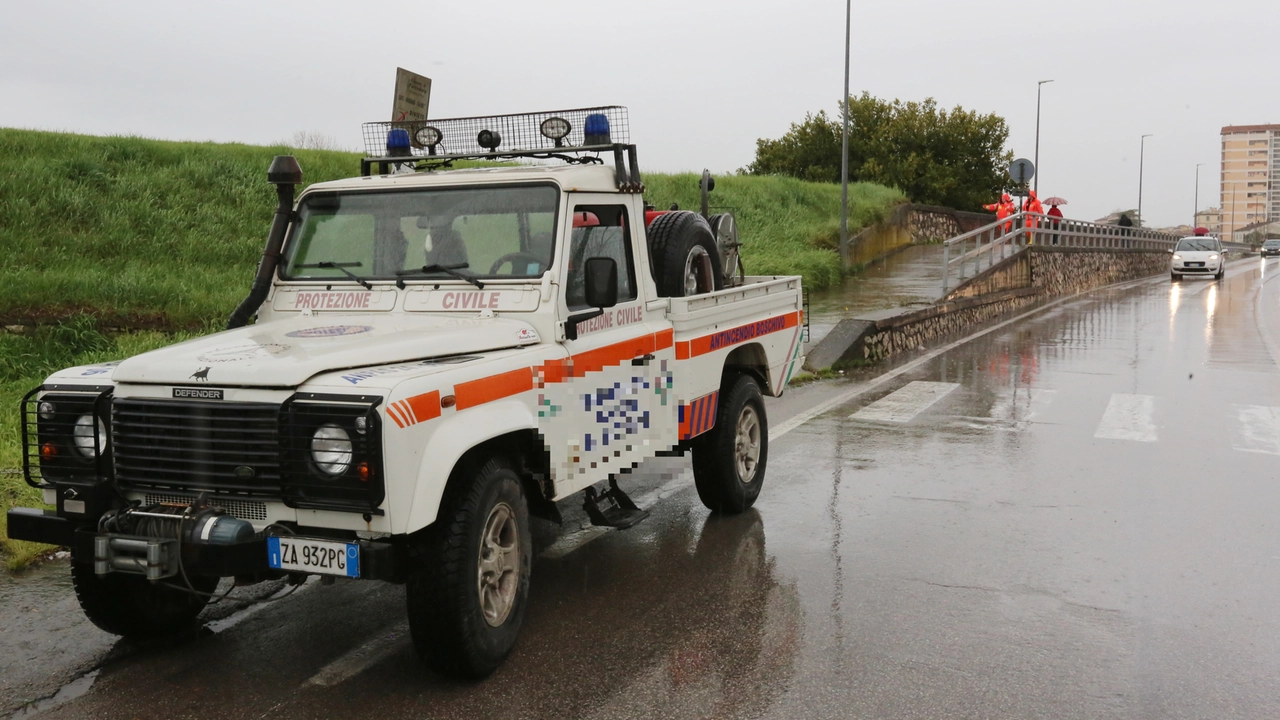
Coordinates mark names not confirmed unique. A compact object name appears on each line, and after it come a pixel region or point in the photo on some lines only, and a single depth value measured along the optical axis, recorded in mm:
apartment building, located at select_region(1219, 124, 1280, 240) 157750
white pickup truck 3895
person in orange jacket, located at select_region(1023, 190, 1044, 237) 30094
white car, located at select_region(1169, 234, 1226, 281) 39594
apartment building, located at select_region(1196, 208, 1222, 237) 183125
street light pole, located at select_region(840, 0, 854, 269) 25214
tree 44406
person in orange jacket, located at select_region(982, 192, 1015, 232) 30641
